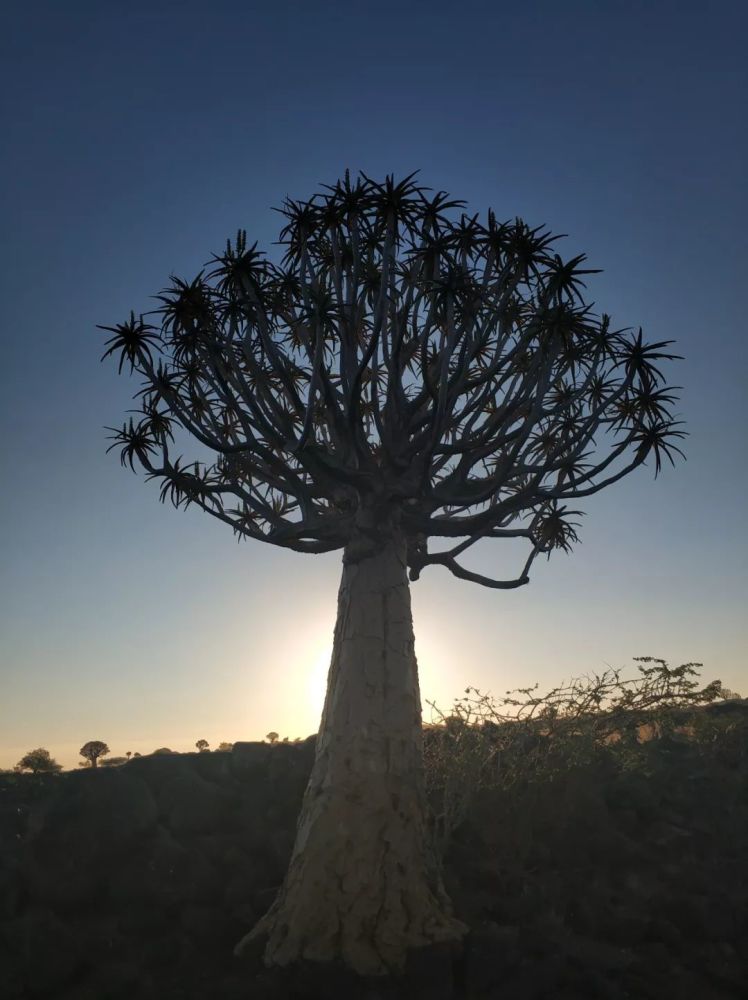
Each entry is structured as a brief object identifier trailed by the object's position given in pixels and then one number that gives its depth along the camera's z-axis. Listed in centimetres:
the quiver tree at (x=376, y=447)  902
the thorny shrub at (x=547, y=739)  1198
